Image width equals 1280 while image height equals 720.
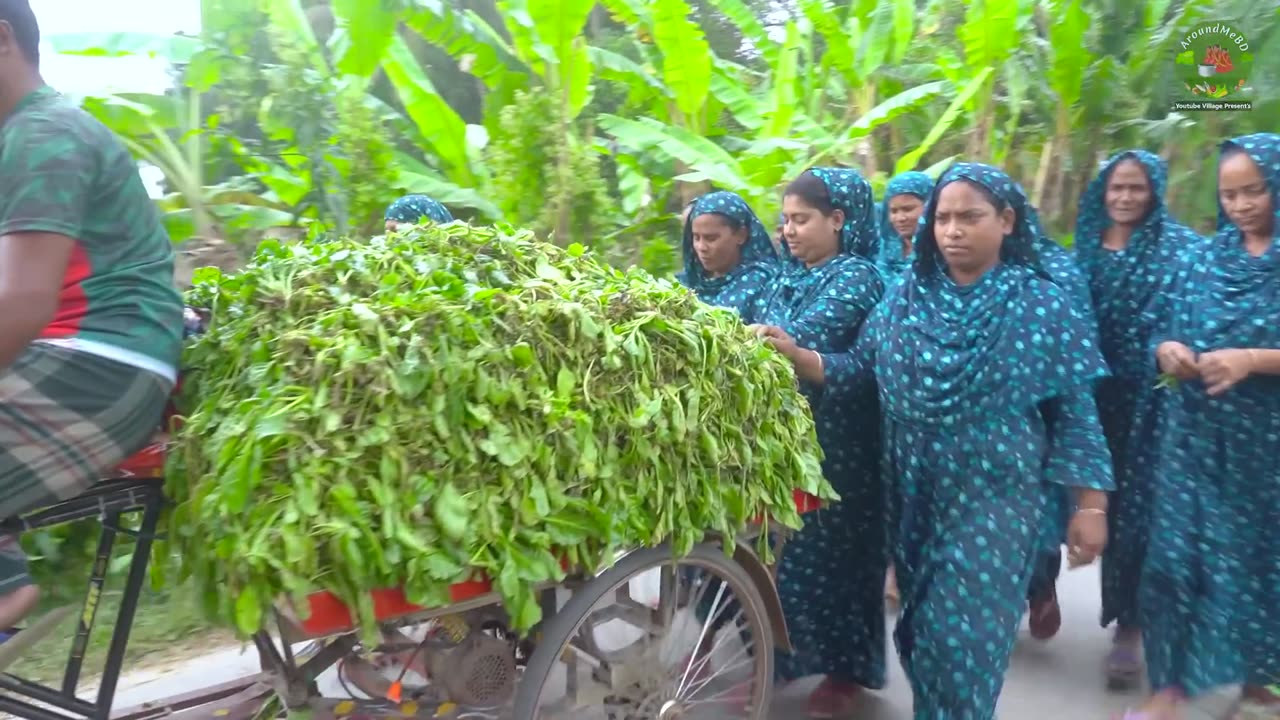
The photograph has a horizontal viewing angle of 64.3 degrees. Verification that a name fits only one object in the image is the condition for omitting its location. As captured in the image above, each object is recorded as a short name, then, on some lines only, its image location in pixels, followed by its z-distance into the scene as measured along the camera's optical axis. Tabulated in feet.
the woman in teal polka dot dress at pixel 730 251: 12.01
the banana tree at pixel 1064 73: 22.05
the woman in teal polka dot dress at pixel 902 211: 14.58
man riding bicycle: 6.33
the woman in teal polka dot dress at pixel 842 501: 11.05
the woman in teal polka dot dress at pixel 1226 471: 9.91
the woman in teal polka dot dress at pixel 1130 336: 12.40
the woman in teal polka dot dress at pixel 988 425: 9.17
